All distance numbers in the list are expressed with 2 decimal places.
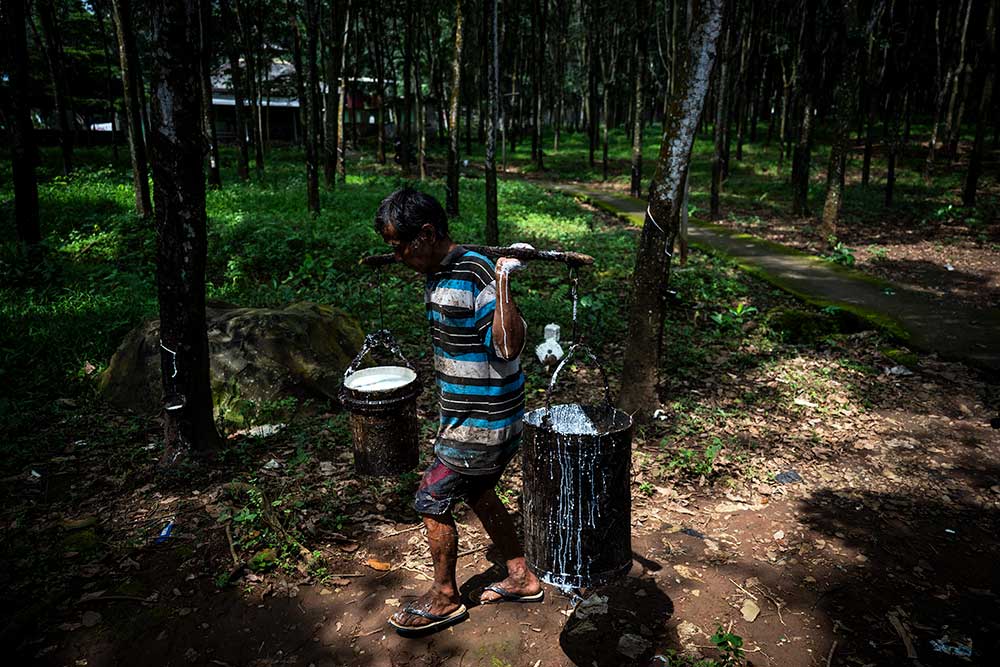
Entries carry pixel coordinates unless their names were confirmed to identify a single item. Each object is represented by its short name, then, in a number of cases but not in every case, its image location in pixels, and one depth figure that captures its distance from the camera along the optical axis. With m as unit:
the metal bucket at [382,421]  3.83
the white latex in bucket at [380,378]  3.95
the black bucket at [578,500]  2.61
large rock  5.59
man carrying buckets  2.70
